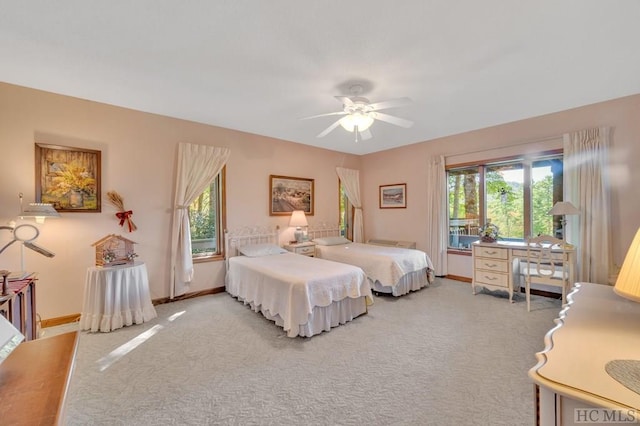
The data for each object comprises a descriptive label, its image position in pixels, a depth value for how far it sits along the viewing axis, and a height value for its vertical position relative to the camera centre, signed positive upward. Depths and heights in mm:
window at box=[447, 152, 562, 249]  4195 +254
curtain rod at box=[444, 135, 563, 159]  4000 +1085
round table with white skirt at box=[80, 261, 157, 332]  3029 -1005
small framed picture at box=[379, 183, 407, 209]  5867 +346
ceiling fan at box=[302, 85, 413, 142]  2811 +1085
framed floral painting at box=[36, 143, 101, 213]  3156 +403
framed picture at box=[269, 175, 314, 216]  5152 +327
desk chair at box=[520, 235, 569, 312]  3473 -659
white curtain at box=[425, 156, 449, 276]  5191 -27
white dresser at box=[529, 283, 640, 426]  822 -547
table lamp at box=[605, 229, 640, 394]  892 -275
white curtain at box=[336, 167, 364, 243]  6387 +394
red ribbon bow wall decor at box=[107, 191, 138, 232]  3539 +2
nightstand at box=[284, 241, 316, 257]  5113 -694
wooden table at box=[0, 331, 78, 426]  756 -565
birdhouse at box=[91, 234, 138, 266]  3203 -481
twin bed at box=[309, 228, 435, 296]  4086 -842
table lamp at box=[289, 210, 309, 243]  5096 -144
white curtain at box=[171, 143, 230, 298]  4000 +18
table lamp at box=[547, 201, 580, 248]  3539 +37
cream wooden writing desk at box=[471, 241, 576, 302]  3930 -798
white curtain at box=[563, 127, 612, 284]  3568 +175
